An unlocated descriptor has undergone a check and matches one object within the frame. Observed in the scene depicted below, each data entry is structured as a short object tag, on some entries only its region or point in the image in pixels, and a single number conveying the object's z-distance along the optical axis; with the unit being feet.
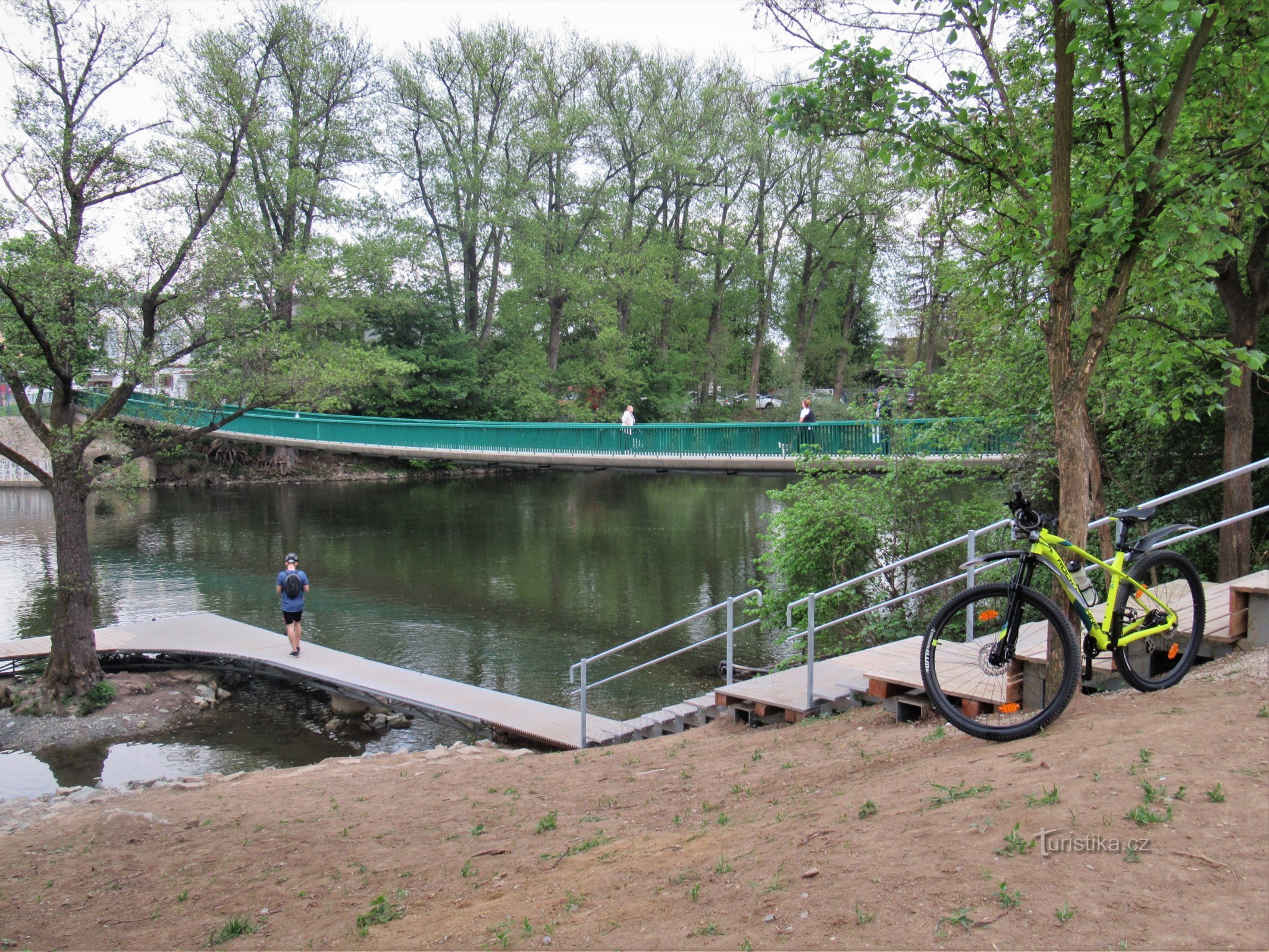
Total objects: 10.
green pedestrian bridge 42.37
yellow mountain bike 15.44
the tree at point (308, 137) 118.62
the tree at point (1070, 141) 15.80
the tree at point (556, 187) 132.46
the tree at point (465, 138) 133.49
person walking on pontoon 44.24
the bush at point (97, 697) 41.14
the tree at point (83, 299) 40.40
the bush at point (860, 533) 39.73
